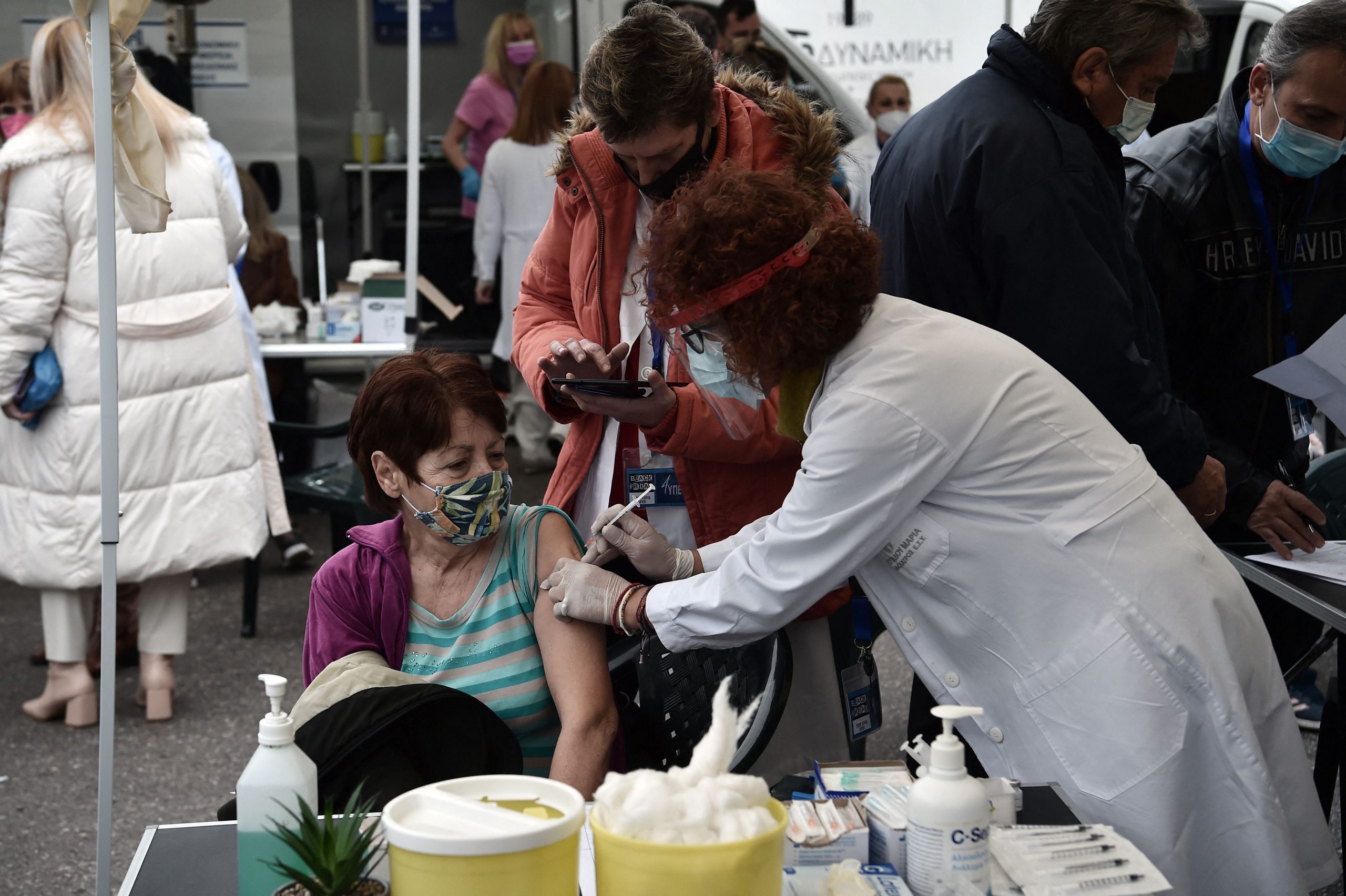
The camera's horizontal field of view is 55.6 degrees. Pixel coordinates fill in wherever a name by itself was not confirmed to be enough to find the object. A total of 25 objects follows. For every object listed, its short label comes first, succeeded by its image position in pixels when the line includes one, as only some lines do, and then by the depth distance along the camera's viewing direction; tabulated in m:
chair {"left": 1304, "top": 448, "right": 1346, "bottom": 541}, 2.68
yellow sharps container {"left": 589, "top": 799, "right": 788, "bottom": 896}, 1.04
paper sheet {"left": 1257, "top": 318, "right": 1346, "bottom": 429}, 2.12
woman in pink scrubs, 6.63
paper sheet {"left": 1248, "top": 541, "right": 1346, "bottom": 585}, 2.10
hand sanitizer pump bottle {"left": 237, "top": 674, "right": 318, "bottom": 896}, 1.22
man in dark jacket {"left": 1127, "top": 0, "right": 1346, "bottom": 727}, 2.49
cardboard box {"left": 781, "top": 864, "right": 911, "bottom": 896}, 1.20
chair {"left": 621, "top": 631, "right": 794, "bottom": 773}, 1.80
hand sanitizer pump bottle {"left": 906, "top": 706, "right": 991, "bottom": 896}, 1.16
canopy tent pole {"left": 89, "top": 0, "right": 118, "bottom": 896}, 2.24
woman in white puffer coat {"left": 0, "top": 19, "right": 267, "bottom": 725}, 3.44
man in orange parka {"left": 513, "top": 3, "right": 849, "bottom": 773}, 2.05
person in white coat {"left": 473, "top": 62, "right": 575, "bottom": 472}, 5.95
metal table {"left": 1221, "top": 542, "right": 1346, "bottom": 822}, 1.95
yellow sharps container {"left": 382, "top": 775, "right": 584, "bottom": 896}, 1.03
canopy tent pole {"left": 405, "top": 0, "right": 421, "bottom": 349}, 4.66
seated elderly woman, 1.94
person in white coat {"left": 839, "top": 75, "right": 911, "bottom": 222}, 6.68
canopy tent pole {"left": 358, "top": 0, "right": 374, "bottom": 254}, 7.39
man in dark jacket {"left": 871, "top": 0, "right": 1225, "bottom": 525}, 2.01
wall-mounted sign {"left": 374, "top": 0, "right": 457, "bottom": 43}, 7.97
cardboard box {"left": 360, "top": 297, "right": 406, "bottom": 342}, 5.08
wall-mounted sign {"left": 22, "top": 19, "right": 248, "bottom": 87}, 6.89
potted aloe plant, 1.12
